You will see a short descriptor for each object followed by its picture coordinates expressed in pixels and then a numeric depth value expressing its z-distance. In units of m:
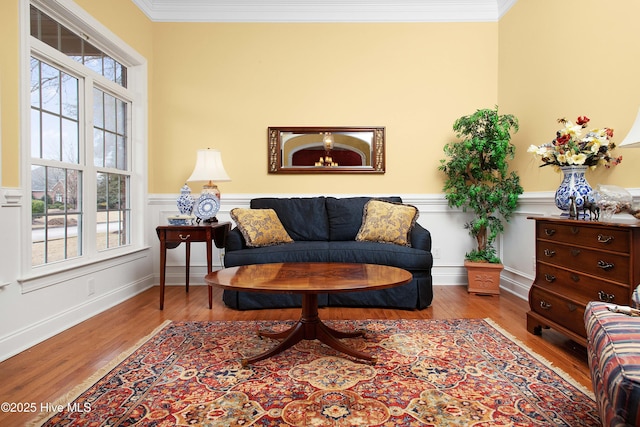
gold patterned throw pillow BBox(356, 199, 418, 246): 3.32
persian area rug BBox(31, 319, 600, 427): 1.49
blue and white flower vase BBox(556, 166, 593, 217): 2.28
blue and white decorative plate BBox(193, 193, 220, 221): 3.36
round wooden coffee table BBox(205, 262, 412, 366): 1.77
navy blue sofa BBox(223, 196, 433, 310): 3.04
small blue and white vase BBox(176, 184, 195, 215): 3.36
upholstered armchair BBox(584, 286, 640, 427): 1.00
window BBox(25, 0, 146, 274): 2.51
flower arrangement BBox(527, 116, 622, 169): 2.28
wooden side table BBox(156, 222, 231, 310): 3.06
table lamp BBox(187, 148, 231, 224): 3.37
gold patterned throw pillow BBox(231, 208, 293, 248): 3.23
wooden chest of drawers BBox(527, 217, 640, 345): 1.81
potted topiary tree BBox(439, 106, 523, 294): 3.46
